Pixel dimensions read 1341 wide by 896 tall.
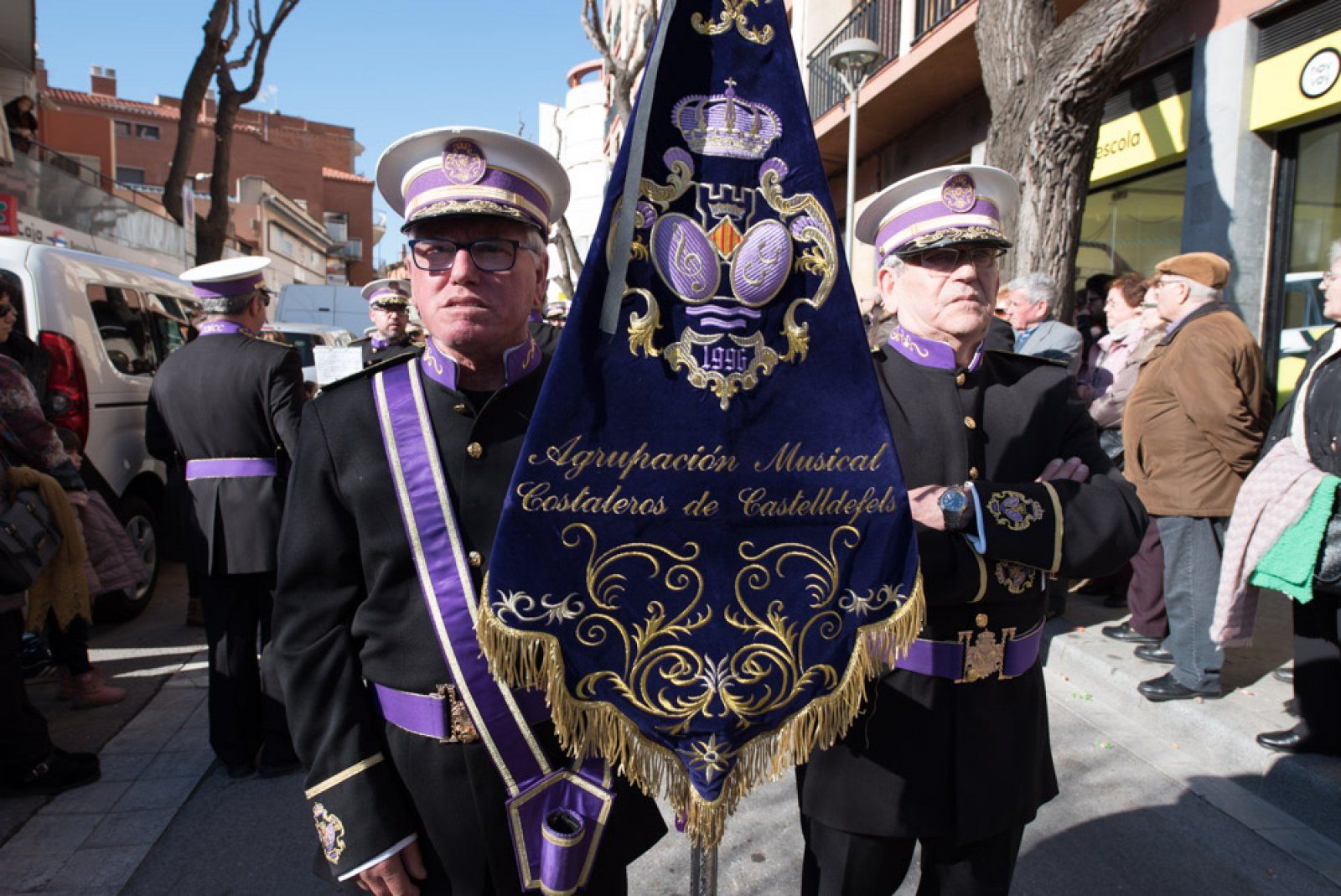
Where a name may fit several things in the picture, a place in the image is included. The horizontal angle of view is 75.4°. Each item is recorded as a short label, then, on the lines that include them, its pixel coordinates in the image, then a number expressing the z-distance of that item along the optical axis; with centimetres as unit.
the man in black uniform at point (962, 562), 184
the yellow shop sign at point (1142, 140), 808
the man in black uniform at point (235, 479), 380
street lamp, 880
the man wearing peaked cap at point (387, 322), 634
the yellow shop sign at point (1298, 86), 639
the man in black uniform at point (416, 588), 165
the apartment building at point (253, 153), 3497
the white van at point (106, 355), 530
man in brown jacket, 421
